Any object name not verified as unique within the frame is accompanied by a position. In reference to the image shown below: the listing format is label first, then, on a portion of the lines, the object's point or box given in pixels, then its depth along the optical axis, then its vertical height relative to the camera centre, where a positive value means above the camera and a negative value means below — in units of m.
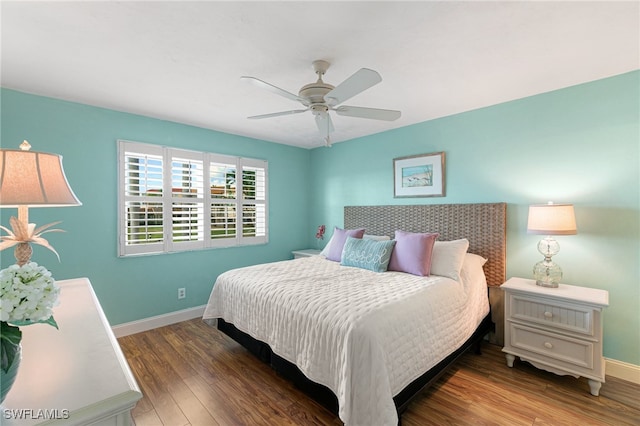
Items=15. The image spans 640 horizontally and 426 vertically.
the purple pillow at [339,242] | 3.42 -0.38
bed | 1.58 -0.74
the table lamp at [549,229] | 2.29 -0.15
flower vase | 0.70 -0.42
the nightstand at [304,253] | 4.42 -0.67
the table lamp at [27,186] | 1.17 +0.10
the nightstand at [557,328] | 2.10 -0.94
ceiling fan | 1.72 +0.78
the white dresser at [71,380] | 0.74 -0.53
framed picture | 3.42 +0.45
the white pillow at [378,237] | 3.54 -0.34
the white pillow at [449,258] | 2.60 -0.45
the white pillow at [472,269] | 2.61 -0.55
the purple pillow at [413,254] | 2.67 -0.42
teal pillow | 2.86 -0.45
